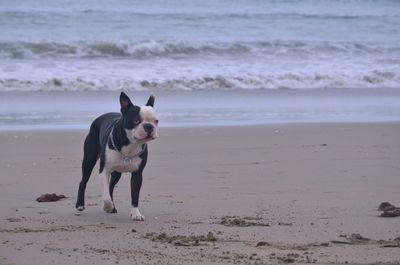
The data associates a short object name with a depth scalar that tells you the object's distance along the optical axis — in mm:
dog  12508
